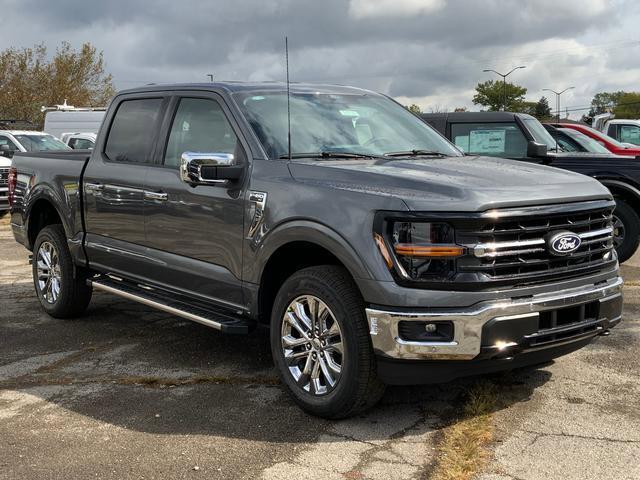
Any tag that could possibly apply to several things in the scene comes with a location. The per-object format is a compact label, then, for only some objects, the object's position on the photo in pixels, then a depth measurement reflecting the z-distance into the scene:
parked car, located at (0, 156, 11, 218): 15.29
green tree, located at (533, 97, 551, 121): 95.18
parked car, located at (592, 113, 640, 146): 18.77
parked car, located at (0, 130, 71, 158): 17.57
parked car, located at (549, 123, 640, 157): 13.22
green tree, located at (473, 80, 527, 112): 92.25
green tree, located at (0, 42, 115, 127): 46.28
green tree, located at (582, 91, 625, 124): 134.00
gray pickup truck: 3.67
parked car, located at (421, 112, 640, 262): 8.74
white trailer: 25.00
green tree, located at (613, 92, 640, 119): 117.09
